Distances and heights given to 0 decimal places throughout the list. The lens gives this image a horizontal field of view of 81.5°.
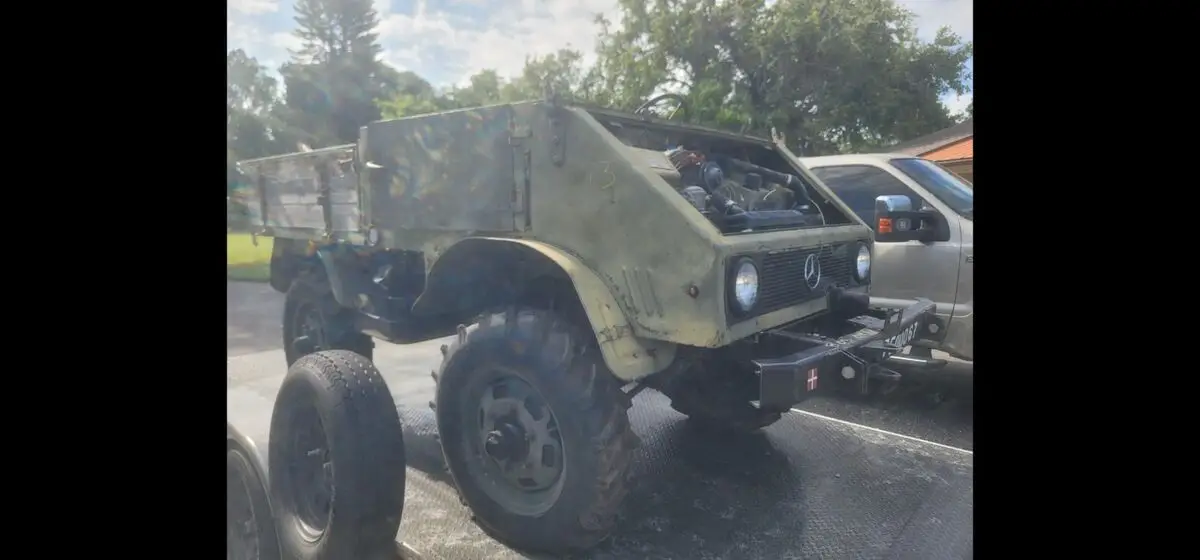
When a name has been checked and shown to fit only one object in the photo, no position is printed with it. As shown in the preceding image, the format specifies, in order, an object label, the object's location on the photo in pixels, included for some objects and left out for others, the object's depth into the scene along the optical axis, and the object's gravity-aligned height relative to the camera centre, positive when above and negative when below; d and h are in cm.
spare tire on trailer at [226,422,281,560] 213 -71
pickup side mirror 369 +31
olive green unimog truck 209 -3
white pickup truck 355 +21
